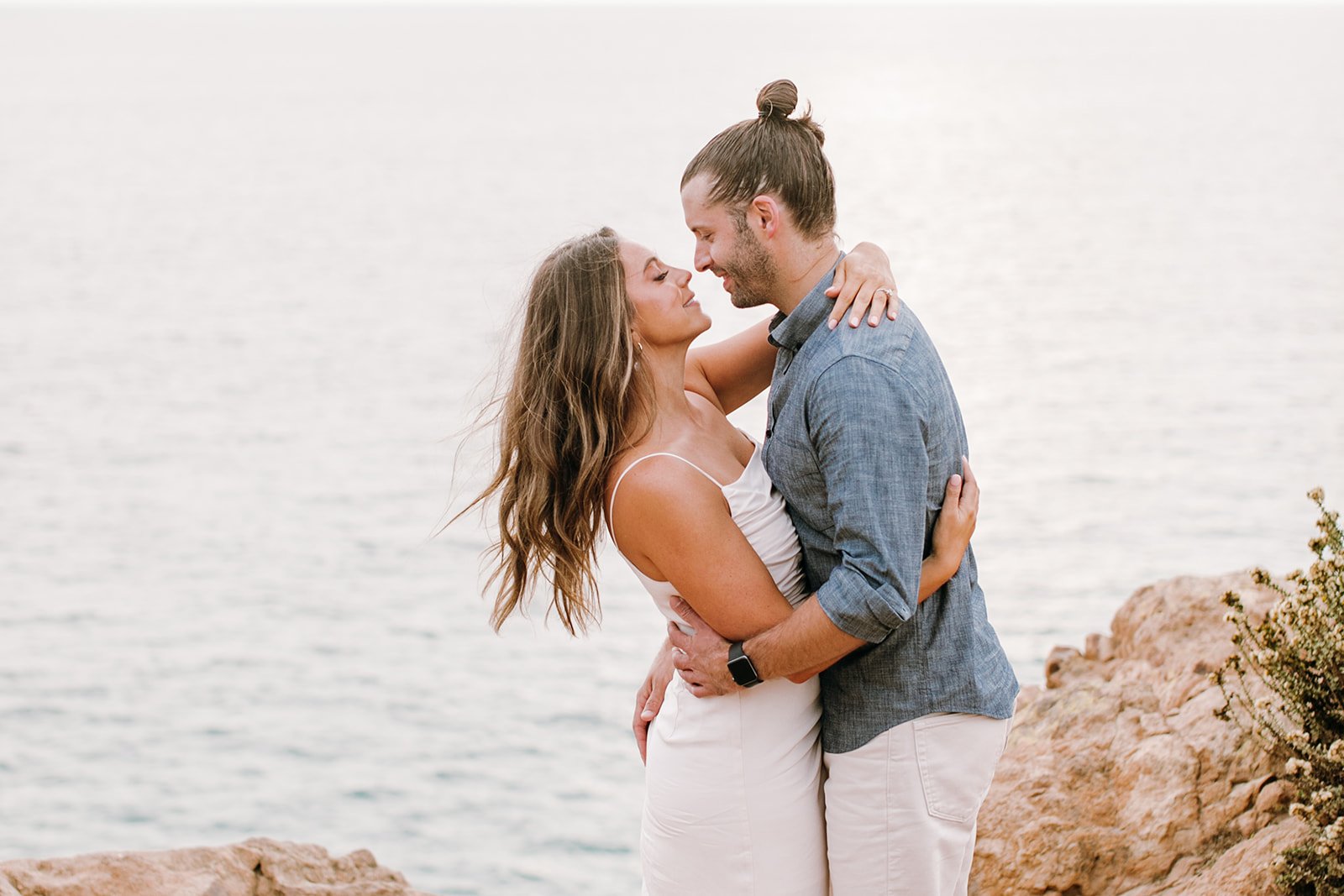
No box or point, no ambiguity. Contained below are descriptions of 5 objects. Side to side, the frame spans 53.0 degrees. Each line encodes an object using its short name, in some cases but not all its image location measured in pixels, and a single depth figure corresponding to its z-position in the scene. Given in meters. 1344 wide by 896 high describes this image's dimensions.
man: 2.94
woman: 3.17
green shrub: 3.18
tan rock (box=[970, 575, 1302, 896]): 3.75
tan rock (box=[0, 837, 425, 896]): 3.76
